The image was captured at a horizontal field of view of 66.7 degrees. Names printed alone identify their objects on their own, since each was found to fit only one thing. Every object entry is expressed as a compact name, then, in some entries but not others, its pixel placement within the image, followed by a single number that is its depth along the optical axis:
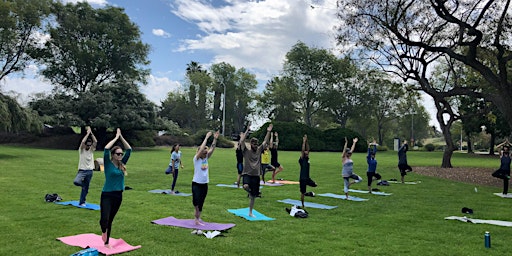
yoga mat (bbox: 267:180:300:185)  17.17
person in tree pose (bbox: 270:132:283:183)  16.84
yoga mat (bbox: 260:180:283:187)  16.26
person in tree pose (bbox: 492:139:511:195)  14.37
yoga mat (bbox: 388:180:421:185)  18.53
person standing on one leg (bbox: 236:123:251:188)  15.93
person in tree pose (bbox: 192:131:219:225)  8.60
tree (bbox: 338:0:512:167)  18.03
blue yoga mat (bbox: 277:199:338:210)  11.45
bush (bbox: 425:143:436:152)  73.50
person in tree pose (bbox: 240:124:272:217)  9.89
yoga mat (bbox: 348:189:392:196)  14.48
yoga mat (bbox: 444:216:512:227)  9.39
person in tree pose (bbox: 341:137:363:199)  12.96
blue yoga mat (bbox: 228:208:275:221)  9.53
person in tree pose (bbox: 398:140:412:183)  17.67
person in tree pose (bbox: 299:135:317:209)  11.15
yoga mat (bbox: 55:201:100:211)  10.31
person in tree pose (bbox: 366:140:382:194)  14.63
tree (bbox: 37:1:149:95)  45.69
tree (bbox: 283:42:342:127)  66.88
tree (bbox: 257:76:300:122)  68.88
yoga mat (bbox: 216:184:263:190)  15.48
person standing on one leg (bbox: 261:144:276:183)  16.39
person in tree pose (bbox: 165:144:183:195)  13.66
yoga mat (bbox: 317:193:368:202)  13.05
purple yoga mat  8.37
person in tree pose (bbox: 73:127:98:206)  10.66
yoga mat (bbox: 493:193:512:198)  14.39
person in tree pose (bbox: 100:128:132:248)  6.88
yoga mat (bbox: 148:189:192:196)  13.05
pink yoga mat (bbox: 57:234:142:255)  6.60
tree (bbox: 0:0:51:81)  34.50
